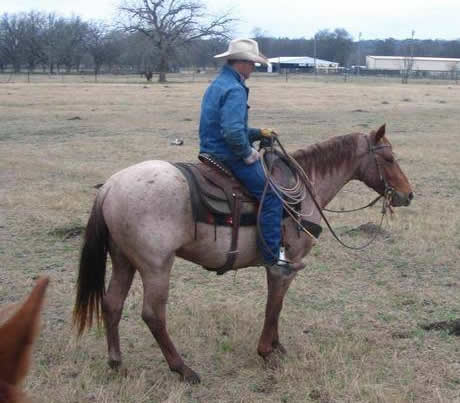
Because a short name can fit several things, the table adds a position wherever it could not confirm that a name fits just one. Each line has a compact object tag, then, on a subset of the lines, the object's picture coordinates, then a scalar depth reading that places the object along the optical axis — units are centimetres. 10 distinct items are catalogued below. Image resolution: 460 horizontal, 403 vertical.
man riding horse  415
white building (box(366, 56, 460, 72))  9412
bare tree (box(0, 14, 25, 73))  7700
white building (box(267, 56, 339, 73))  9387
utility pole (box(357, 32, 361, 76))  10721
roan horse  402
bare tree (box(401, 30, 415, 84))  7294
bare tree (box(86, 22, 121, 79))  7533
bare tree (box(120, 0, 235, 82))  6103
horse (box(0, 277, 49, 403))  103
